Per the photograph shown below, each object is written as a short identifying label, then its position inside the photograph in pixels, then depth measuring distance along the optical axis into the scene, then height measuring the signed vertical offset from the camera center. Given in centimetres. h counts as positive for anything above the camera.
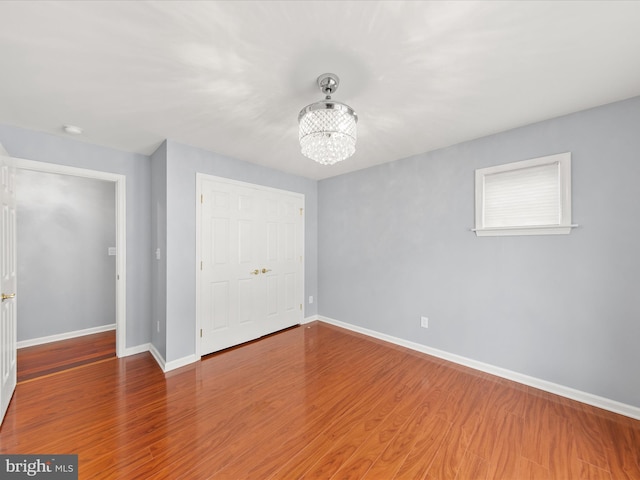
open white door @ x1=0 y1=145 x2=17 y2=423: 196 -37
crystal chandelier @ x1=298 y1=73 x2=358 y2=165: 162 +72
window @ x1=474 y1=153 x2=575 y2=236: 229 +41
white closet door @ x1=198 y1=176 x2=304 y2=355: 316 -31
